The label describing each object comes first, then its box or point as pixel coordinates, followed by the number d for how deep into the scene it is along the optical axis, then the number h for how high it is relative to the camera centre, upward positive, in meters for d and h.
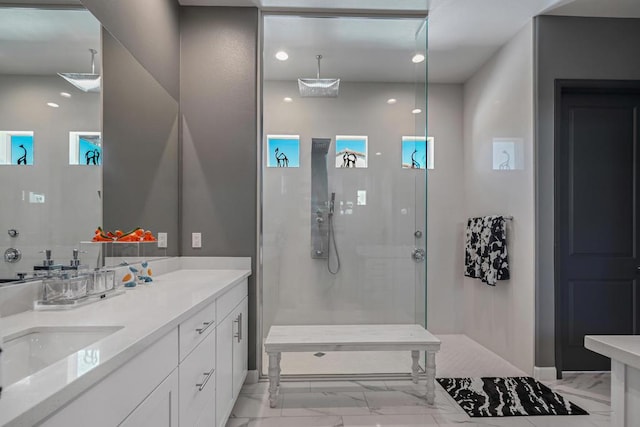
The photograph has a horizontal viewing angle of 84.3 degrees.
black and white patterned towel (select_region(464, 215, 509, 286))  3.09 -0.34
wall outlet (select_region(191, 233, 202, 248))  2.63 -0.21
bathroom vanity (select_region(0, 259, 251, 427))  0.64 -0.38
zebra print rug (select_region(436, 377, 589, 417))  2.22 -1.25
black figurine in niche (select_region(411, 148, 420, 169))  2.97 +0.43
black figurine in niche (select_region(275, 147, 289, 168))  3.00 +0.45
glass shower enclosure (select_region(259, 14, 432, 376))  2.92 +0.26
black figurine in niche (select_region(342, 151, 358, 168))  3.06 +0.47
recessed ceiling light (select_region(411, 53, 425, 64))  2.86 +1.26
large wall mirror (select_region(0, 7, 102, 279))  1.16 +0.29
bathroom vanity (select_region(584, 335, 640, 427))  1.09 -0.53
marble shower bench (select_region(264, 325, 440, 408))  2.27 -0.86
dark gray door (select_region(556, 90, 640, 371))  2.79 -0.22
